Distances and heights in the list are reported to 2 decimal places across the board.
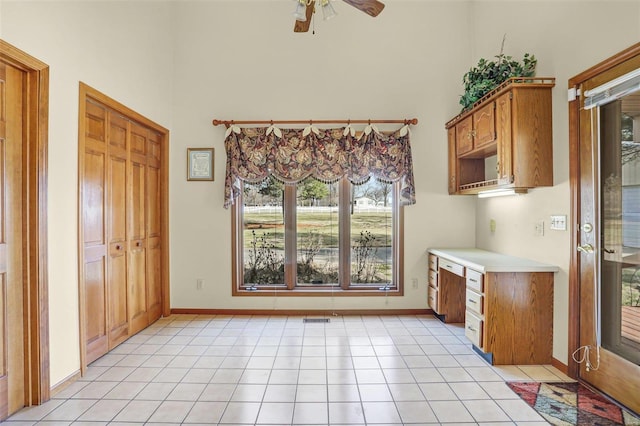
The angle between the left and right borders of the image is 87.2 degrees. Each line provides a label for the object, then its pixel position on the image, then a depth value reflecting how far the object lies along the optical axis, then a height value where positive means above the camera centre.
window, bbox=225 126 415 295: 4.12 -0.31
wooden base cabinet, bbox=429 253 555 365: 2.71 -0.87
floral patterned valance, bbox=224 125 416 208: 3.90 +0.63
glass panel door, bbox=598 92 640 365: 2.04 -0.10
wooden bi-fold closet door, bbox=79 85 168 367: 2.70 -0.10
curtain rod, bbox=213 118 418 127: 3.94 +1.05
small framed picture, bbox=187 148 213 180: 4.02 +0.58
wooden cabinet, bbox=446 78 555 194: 2.67 +0.64
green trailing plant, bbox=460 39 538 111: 2.89 +1.23
